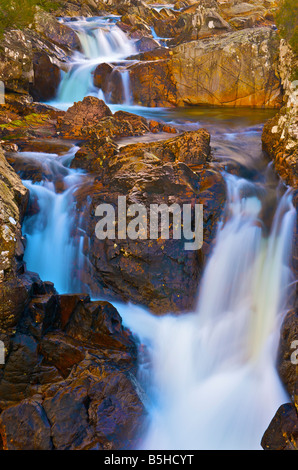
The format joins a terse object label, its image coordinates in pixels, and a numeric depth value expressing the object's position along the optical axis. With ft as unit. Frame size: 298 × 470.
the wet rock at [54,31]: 55.93
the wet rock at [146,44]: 62.28
